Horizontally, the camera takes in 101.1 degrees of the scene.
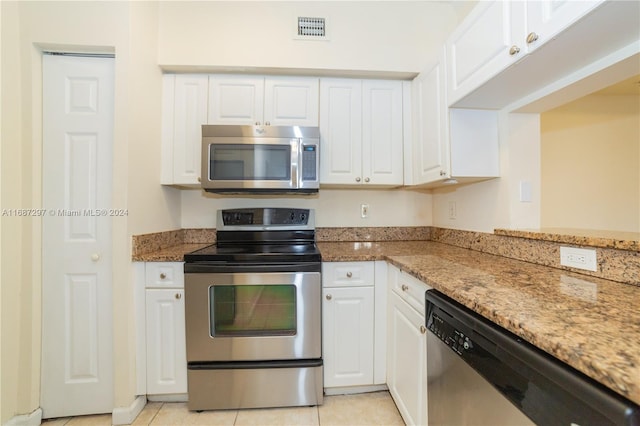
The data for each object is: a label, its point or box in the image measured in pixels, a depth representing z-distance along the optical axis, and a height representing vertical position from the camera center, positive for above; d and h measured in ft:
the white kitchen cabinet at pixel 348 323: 5.10 -2.09
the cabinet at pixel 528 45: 2.64 +1.98
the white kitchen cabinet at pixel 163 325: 4.90 -2.03
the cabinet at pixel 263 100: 6.04 +2.67
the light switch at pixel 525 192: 4.79 +0.43
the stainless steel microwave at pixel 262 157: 5.59 +1.25
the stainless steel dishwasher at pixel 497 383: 1.53 -1.24
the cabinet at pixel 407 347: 3.74 -2.11
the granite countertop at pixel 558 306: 1.51 -0.79
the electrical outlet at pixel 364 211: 7.18 +0.13
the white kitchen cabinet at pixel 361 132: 6.19 +1.99
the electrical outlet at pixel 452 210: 6.34 +0.14
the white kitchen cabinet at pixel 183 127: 5.98 +2.03
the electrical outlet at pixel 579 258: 3.27 -0.55
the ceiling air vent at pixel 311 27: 6.06 +4.36
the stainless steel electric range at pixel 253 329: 4.81 -2.10
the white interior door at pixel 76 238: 4.68 -0.40
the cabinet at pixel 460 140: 4.86 +1.41
